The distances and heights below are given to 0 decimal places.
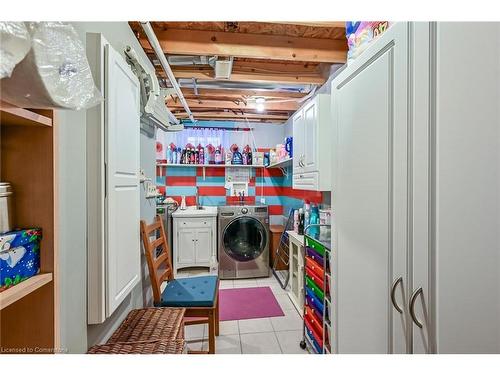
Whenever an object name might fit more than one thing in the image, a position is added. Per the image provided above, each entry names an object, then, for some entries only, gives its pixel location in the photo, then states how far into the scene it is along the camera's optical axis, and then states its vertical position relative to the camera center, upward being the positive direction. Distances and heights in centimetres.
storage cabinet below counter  374 -84
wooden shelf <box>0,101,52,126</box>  59 +19
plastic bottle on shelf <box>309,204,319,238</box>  248 -35
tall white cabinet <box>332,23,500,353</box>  63 -1
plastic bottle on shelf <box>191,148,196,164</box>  414 +52
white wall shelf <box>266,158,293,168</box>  317 +34
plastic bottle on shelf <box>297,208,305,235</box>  290 -46
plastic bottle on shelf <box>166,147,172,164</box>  413 +54
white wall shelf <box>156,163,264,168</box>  405 +36
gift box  63 -19
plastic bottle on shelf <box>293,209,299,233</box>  301 -46
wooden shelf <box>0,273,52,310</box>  59 -27
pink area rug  271 -144
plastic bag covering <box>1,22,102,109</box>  56 +29
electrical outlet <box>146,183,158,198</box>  215 -4
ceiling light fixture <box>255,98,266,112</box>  329 +117
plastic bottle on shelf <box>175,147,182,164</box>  413 +51
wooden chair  187 -90
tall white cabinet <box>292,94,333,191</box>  204 +37
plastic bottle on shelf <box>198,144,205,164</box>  419 +55
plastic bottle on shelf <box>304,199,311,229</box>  281 -32
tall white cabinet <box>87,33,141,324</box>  115 +1
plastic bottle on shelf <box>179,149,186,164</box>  414 +47
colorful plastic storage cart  171 -88
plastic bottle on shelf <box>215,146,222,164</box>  423 +53
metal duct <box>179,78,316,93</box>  270 +116
